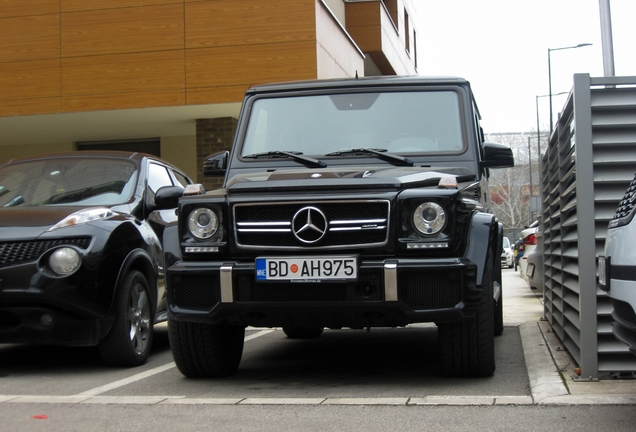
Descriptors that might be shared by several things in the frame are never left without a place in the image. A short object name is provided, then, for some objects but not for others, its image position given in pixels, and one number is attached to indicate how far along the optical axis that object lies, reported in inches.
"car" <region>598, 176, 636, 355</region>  158.4
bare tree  3539.9
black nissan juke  248.7
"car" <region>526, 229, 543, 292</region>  504.1
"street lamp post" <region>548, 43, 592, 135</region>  1678.8
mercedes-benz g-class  205.6
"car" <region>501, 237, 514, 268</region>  2031.3
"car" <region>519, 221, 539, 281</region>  576.5
